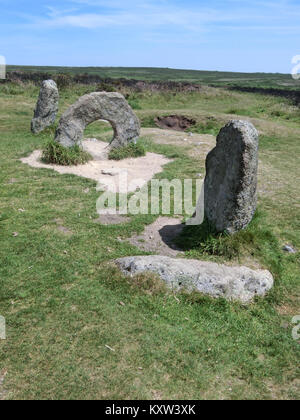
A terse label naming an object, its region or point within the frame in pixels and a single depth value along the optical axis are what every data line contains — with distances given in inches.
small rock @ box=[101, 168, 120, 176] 550.3
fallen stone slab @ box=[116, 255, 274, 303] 267.0
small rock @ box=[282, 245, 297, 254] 340.8
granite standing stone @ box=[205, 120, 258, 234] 291.1
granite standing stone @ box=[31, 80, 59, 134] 774.5
